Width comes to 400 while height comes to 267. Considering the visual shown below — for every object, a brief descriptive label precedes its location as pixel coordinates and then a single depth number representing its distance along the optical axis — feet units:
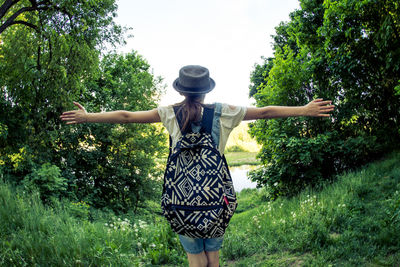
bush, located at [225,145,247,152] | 162.19
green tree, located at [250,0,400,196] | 28.12
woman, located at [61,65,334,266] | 6.21
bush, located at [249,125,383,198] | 28.81
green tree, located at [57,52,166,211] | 49.55
